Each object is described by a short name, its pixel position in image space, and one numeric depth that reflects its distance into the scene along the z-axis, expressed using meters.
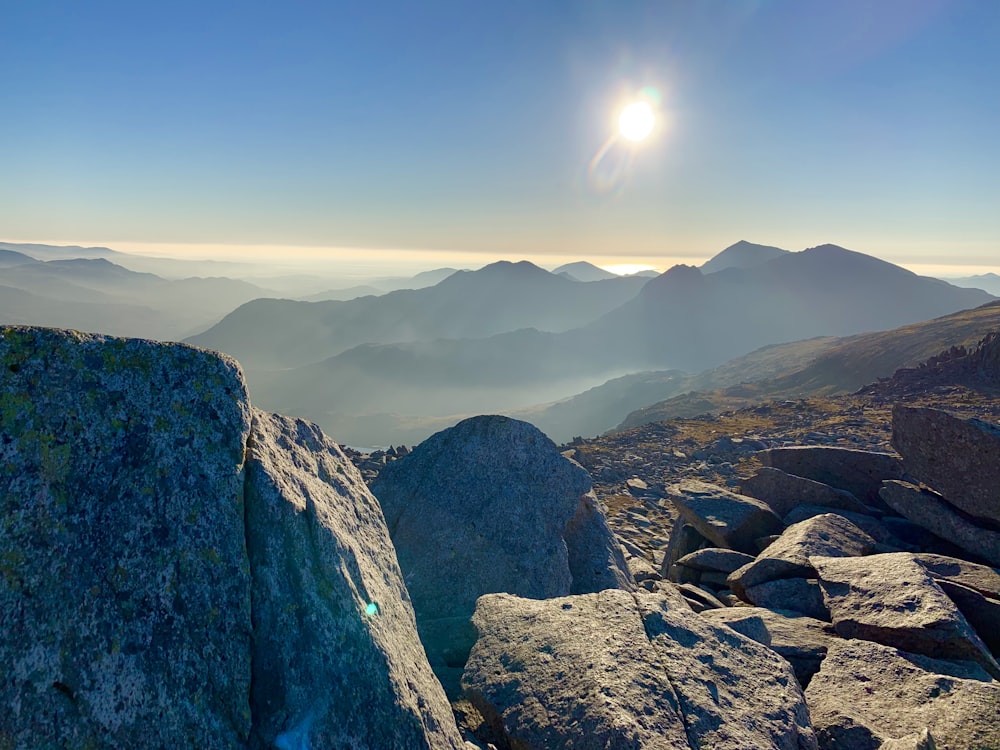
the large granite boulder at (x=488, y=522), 10.21
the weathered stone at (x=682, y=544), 14.89
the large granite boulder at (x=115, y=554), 3.66
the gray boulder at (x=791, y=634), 8.11
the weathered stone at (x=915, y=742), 5.39
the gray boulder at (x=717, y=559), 12.52
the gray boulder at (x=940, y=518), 10.65
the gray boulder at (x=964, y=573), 9.13
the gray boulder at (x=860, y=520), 12.34
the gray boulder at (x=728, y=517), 13.88
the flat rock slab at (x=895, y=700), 5.97
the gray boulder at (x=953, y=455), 10.70
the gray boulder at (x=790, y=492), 14.05
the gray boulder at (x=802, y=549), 10.70
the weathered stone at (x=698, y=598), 10.90
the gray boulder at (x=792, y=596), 9.73
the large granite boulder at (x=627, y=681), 5.80
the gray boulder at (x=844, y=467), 14.54
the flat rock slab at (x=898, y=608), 7.54
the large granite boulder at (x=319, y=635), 4.35
